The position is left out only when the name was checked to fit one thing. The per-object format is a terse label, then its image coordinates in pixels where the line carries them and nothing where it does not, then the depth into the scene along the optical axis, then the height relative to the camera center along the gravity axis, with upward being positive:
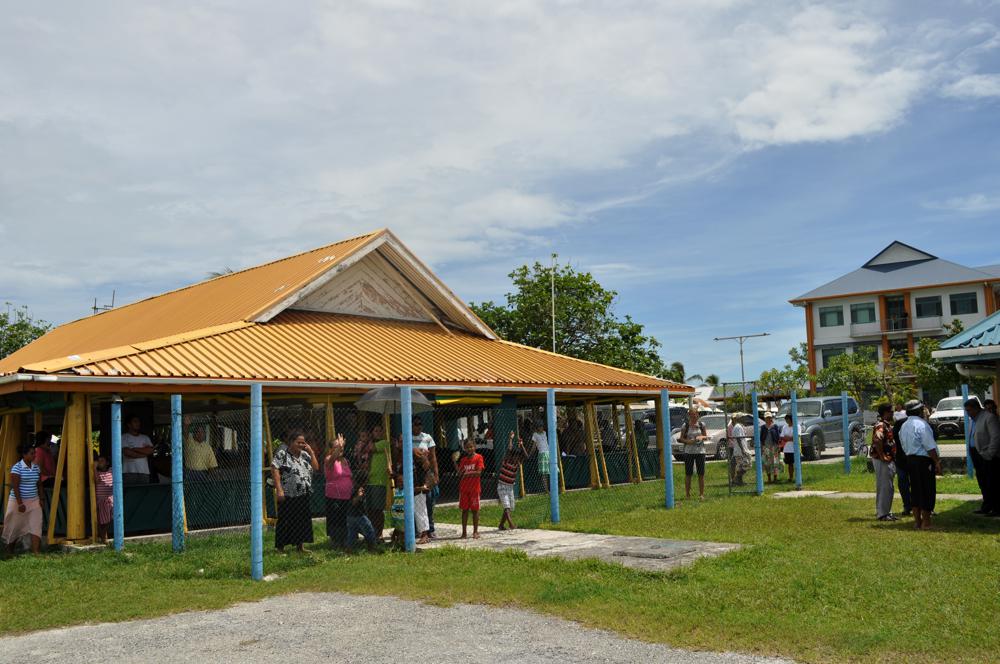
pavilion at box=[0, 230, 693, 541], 12.81 +0.97
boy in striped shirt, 12.26 -0.79
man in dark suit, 11.37 -0.69
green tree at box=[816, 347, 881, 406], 43.28 +1.39
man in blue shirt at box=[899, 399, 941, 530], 10.73 -0.77
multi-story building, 51.97 +5.88
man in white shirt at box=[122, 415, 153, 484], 13.70 -0.27
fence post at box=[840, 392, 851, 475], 19.42 -0.76
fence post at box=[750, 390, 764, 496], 15.82 -0.86
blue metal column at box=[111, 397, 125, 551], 11.44 -0.42
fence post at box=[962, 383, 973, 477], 15.63 -0.60
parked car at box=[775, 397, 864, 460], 24.94 -0.56
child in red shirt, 11.87 -0.81
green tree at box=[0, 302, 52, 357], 40.28 +4.88
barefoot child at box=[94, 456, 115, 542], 12.38 -0.73
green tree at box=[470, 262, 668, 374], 37.34 +3.90
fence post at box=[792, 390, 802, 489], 16.64 -0.77
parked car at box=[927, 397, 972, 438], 30.91 -0.79
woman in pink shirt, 10.76 -0.76
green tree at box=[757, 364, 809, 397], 52.97 +1.54
